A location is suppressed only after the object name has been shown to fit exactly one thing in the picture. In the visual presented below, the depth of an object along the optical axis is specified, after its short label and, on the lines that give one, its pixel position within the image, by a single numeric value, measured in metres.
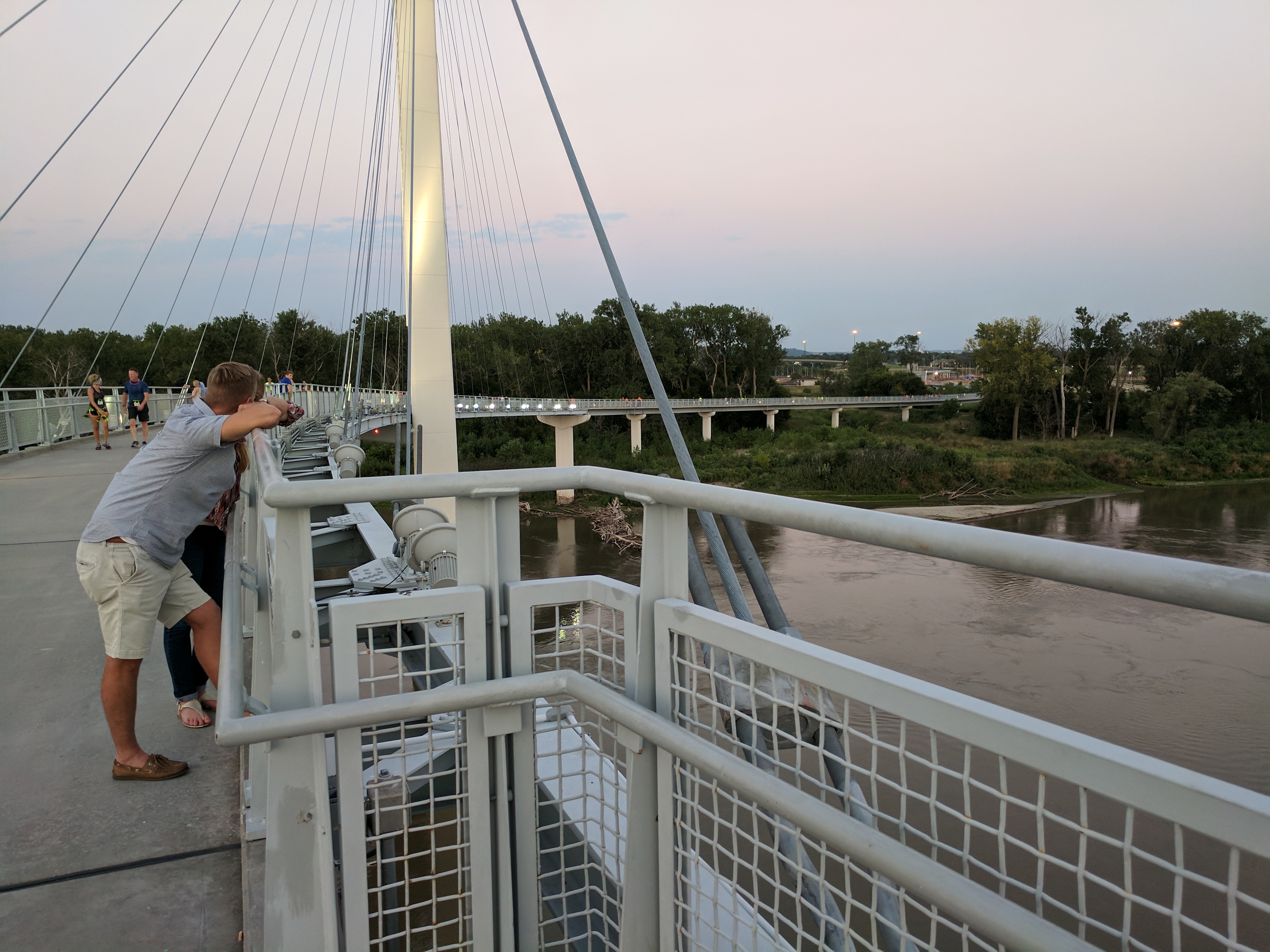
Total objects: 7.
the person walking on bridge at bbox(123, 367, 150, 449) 13.65
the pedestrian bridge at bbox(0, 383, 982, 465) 13.20
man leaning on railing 2.58
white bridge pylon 15.17
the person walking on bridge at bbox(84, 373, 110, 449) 13.20
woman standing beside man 3.12
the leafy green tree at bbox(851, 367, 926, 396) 84.69
